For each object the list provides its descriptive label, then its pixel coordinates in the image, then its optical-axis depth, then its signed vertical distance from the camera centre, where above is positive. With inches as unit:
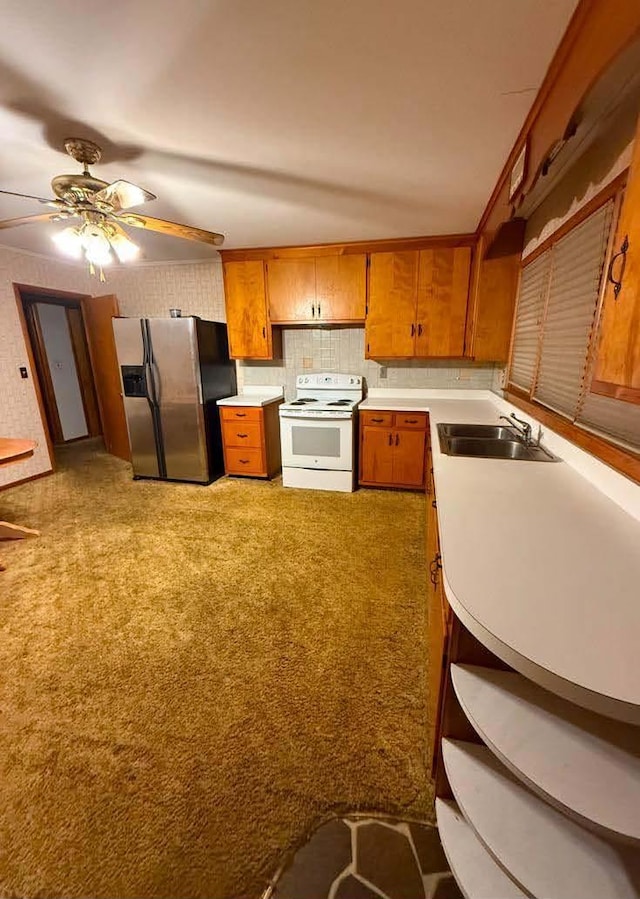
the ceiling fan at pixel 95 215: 67.6 +28.8
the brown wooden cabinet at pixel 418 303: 126.2 +17.2
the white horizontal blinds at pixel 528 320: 91.4 +8.0
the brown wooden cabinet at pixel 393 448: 129.6 -33.9
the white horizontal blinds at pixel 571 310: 62.4 +7.6
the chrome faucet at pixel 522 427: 78.3 -17.3
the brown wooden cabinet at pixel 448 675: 34.4 -32.9
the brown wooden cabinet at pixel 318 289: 133.9 +23.8
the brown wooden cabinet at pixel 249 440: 145.6 -33.8
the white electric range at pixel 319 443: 132.1 -32.4
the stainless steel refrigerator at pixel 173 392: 135.3 -13.6
